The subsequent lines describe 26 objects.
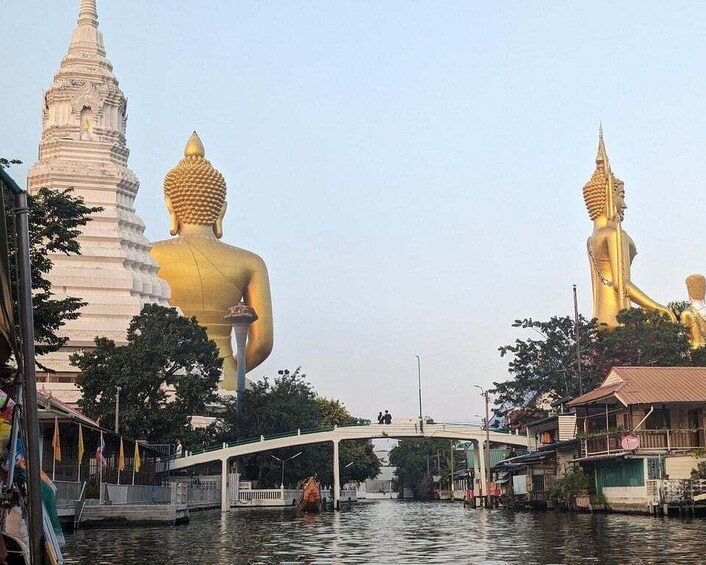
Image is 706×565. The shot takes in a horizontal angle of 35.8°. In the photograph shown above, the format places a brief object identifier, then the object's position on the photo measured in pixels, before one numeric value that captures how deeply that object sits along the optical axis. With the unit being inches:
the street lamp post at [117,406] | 2055.9
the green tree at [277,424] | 2792.8
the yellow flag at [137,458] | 1731.7
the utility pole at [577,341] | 2376.5
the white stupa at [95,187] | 2755.9
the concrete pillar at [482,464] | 2417.6
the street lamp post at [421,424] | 2450.8
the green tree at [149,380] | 2169.0
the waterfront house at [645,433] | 1604.3
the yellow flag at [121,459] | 1635.5
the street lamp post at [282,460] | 2861.7
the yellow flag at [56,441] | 1289.4
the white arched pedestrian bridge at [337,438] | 2364.2
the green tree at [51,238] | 1209.4
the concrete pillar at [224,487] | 2364.7
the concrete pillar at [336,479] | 2400.3
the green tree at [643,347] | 2421.3
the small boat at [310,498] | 2098.9
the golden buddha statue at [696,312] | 3299.7
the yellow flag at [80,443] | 1405.0
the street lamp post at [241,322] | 3051.2
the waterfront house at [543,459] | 2096.5
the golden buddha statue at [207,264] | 3410.4
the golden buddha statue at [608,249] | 3385.8
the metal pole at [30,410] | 331.0
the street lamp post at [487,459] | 2303.6
